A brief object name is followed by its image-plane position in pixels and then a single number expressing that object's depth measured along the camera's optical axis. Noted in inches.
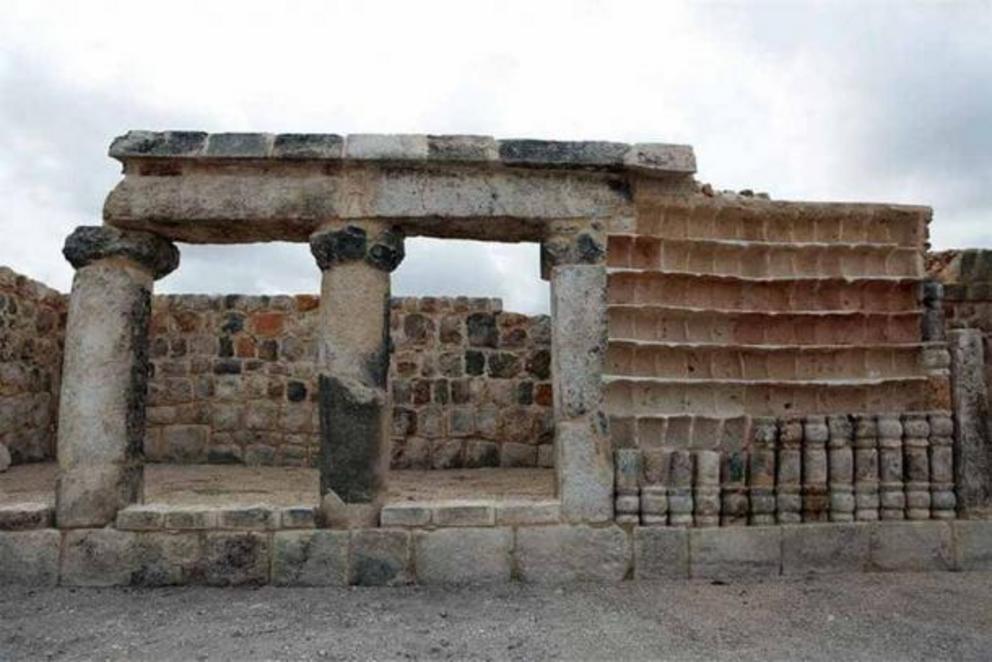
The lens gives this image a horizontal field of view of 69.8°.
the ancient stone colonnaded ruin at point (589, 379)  163.2
